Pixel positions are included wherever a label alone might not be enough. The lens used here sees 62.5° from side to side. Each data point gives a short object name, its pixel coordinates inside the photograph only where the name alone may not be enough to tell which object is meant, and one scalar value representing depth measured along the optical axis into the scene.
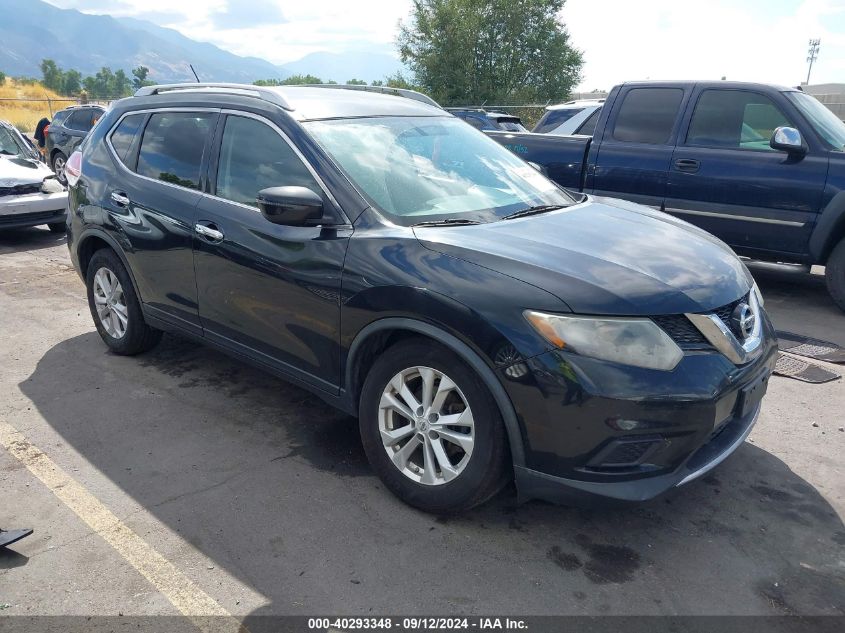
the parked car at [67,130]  15.66
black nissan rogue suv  2.65
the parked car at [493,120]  12.29
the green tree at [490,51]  36.62
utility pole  71.28
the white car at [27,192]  9.12
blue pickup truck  6.16
